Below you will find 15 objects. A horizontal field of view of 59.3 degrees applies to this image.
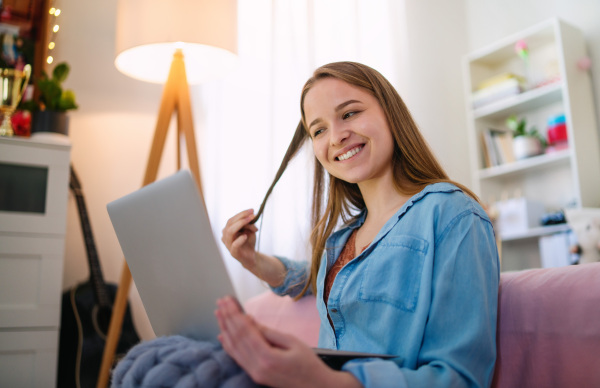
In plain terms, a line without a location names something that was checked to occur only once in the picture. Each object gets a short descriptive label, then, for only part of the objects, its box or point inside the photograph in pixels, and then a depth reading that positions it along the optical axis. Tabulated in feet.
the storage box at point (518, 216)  8.62
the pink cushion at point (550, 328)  2.41
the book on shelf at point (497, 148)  9.40
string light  7.48
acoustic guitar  6.03
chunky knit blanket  1.84
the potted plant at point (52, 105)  6.39
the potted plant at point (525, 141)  8.84
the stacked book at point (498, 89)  9.18
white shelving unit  8.29
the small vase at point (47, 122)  6.37
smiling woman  1.94
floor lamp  5.86
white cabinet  5.52
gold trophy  6.26
